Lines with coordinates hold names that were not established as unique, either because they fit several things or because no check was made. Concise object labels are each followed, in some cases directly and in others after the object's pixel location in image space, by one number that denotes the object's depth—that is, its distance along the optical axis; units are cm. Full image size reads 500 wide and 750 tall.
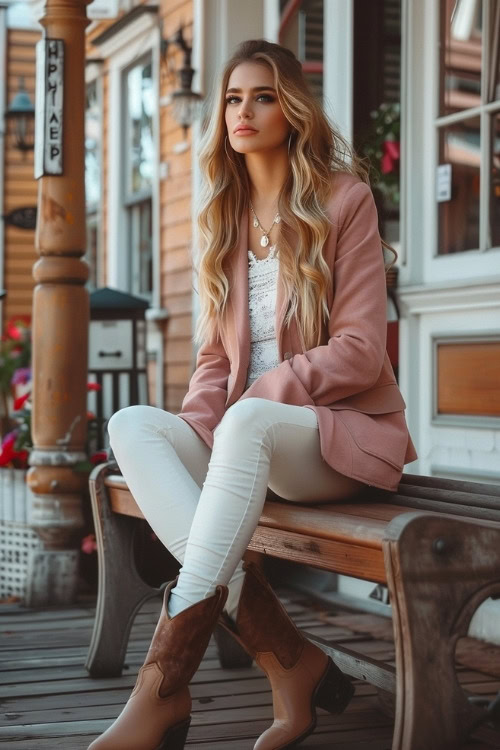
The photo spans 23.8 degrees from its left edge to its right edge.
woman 225
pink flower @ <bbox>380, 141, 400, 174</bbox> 446
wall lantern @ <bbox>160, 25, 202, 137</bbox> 591
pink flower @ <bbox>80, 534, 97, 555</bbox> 434
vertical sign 427
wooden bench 194
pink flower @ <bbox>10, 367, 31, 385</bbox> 635
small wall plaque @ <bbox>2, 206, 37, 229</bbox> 898
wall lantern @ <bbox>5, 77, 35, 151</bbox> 995
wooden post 427
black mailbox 583
